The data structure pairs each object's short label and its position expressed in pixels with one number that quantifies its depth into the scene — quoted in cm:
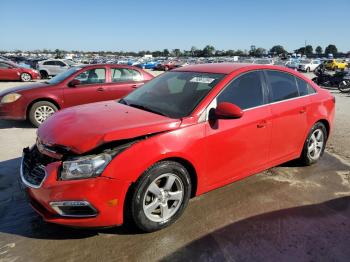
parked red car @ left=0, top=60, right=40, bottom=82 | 2103
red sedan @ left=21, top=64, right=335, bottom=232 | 314
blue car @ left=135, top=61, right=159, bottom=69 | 5009
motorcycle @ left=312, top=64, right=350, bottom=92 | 1833
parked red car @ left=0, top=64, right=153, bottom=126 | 803
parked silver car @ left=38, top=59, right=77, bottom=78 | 2552
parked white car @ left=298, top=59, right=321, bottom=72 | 4123
